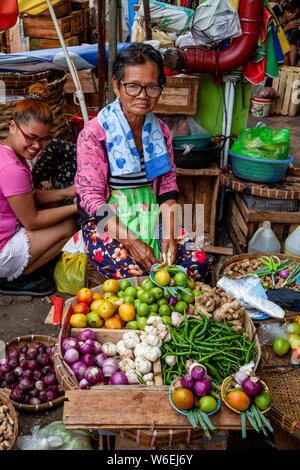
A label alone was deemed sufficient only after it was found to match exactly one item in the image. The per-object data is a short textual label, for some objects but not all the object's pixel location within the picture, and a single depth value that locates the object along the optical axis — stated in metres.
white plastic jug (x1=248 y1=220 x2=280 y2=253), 3.55
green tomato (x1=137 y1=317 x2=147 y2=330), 2.01
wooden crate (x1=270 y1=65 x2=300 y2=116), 8.32
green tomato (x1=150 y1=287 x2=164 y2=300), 2.13
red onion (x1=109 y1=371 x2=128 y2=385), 1.76
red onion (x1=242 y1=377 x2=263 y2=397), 1.57
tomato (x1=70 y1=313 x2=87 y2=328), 2.03
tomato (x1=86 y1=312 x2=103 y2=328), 2.06
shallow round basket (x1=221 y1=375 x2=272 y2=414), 1.59
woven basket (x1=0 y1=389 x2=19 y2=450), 1.83
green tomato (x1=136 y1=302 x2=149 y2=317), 2.06
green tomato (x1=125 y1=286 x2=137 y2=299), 2.19
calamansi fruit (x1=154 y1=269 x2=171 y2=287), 2.15
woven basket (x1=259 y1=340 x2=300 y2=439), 1.84
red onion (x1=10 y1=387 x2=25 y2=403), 2.26
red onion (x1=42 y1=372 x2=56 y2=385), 2.35
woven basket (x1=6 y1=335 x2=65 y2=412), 2.58
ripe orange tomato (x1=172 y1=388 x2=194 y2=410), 1.54
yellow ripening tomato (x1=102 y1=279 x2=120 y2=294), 2.27
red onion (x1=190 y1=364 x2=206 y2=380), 1.62
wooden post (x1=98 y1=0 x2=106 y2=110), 3.48
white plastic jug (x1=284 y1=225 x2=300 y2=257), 3.30
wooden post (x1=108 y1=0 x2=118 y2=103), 3.33
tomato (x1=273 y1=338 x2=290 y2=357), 2.17
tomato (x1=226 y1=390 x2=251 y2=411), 1.55
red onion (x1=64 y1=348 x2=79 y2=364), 1.84
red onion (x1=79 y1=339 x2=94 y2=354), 1.90
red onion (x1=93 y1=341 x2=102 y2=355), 1.94
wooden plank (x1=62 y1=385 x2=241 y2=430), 1.56
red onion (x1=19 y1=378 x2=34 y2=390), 2.30
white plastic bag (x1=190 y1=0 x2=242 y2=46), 3.81
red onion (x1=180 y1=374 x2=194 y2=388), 1.60
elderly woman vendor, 2.43
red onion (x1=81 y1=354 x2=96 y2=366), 1.85
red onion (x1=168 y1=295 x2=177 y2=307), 2.14
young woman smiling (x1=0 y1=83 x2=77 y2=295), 2.77
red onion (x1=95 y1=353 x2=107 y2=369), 1.90
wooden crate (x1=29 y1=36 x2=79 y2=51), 6.60
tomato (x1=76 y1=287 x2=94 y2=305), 2.18
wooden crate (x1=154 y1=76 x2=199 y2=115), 4.02
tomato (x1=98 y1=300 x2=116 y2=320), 2.07
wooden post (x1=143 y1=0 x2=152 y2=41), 4.20
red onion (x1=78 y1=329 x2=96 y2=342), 1.96
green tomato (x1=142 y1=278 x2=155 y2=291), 2.18
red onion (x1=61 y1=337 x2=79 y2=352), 1.90
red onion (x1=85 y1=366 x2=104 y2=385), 1.78
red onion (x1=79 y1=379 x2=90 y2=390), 1.78
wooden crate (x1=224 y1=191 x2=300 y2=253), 3.66
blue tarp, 3.40
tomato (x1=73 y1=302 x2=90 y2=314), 2.12
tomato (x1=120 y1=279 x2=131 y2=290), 2.27
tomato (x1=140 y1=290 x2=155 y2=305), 2.12
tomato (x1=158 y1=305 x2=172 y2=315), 2.09
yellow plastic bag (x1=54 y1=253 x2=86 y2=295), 3.23
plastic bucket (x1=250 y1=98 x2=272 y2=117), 8.20
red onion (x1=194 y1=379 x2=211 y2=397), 1.59
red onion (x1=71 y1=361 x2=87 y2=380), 1.82
